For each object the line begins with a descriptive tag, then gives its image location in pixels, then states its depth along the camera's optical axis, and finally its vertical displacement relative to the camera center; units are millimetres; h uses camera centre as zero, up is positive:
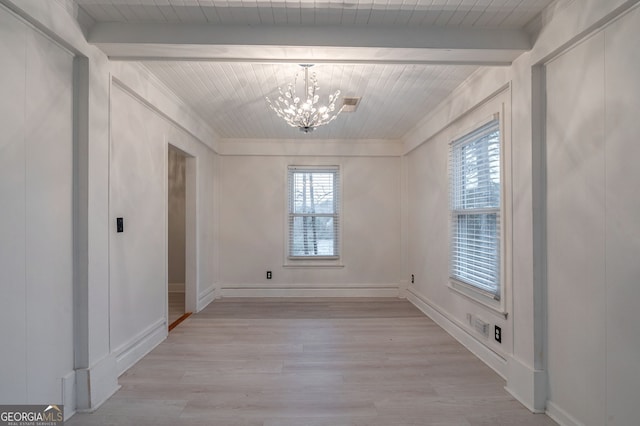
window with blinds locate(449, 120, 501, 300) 2660 +63
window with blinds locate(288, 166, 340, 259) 5039 +82
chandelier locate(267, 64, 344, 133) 2826 +1084
